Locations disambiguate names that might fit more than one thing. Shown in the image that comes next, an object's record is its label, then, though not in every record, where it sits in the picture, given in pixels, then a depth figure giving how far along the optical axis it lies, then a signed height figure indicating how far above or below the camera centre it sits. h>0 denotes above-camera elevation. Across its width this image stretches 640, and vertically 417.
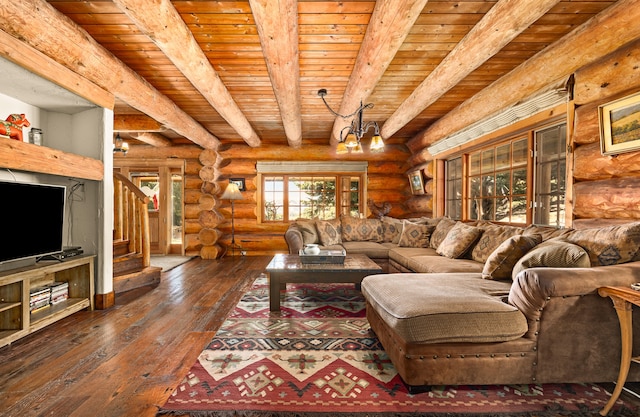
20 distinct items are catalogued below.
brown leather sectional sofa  1.68 -0.70
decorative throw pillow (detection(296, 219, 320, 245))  4.74 -0.41
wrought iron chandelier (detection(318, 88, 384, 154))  3.15 +0.68
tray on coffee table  3.22 -0.57
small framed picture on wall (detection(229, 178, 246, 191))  6.58 +0.50
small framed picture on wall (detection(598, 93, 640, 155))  2.10 +0.60
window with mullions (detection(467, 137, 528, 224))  3.61 +0.32
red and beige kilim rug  1.57 -1.06
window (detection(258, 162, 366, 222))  6.74 +0.23
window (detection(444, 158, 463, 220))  4.96 +0.31
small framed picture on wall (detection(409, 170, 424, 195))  5.85 +0.48
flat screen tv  2.42 -0.14
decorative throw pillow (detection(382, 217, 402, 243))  5.04 -0.40
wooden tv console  2.34 -0.78
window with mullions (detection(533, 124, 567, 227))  3.02 +0.33
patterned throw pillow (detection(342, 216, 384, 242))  5.06 -0.43
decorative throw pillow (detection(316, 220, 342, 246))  4.79 -0.46
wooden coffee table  3.03 -0.70
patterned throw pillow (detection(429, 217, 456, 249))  4.14 -0.35
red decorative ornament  2.47 +0.65
